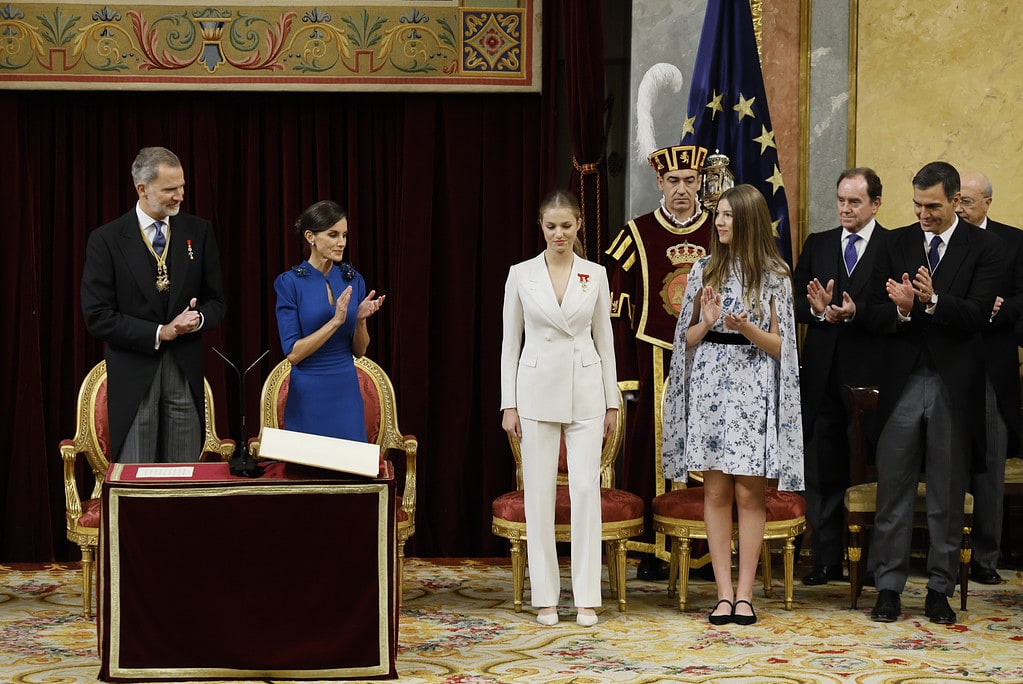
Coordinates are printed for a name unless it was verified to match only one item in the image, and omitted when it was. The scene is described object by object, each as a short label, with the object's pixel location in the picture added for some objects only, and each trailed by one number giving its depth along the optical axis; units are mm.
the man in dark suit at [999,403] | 10594
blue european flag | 11695
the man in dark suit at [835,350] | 11375
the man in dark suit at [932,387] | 9727
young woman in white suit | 9797
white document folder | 7949
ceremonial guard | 11375
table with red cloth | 7937
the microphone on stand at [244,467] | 8125
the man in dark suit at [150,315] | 9625
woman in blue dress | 9937
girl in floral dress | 9805
